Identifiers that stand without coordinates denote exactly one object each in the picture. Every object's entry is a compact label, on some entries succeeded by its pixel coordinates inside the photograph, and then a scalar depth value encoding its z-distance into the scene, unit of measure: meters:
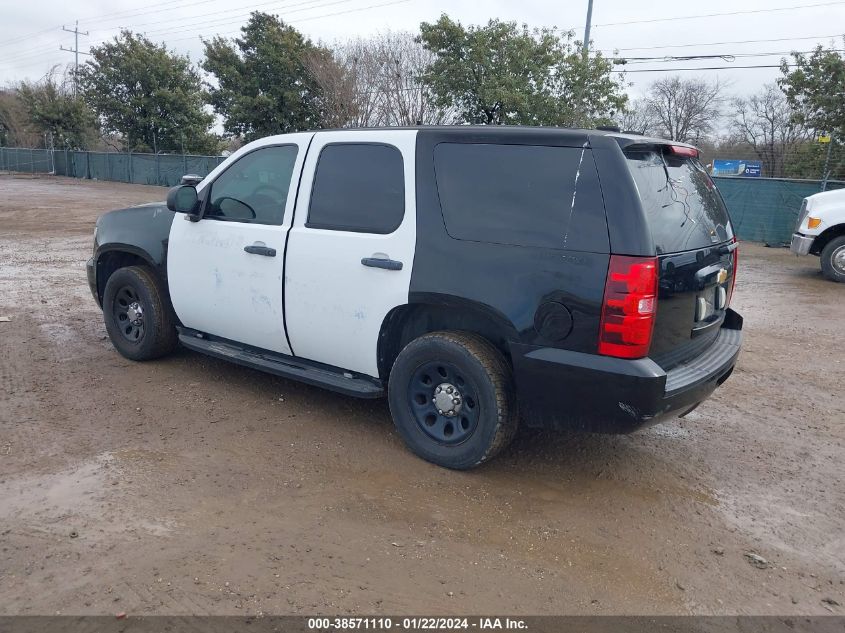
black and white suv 3.44
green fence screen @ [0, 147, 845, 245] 16.38
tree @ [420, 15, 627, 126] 23.23
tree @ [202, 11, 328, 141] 30.44
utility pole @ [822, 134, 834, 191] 18.16
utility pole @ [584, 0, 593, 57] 24.54
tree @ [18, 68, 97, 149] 40.09
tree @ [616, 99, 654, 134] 46.06
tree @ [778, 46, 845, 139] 20.27
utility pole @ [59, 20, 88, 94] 64.31
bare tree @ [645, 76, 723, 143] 53.69
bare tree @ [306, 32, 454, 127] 27.02
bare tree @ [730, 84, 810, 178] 44.08
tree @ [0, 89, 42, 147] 51.00
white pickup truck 11.08
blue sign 32.10
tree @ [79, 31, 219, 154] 35.41
